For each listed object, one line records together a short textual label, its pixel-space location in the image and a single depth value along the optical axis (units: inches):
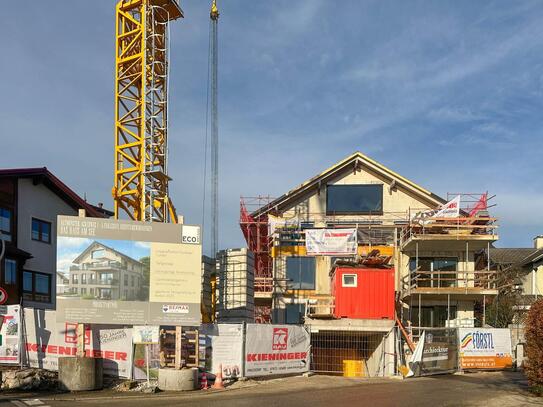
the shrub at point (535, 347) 638.5
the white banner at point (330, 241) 1307.8
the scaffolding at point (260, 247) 1349.7
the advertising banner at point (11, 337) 736.3
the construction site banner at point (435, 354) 858.8
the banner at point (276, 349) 762.2
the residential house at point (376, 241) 1251.2
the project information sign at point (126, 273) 727.7
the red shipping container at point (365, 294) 1071.0
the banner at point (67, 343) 738.7
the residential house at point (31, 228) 1255.8
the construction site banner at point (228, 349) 748.0
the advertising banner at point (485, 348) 979.9
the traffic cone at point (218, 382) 717.9
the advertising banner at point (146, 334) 725.9
